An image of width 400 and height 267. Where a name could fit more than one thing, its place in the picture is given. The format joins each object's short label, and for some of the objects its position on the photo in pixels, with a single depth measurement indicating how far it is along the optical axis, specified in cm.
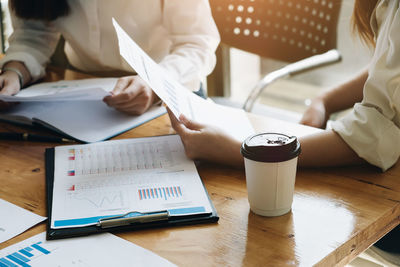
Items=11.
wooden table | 80
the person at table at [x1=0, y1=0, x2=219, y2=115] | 159
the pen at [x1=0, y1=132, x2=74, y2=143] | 125
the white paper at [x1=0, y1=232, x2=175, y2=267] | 78
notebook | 127
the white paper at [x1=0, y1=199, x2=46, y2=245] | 88
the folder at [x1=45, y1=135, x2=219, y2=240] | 87
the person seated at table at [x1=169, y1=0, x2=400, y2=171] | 99
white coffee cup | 85
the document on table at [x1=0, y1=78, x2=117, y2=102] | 128
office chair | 176
